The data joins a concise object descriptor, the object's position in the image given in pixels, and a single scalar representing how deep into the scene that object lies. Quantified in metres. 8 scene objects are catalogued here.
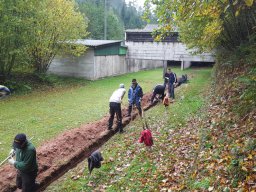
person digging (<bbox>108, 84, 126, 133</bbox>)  11.52
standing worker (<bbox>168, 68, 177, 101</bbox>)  16.88
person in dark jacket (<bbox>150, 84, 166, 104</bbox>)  16.47
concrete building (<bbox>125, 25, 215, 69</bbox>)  32.19
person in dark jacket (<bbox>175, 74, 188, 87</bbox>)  23.82
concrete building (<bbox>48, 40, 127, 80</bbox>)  29.17
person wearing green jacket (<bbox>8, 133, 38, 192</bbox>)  6.78
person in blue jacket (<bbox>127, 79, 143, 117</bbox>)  12.98
